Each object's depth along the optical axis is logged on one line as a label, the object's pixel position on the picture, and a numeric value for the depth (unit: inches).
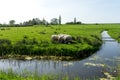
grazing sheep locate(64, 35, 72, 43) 634.6
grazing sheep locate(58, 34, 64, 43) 639.1
